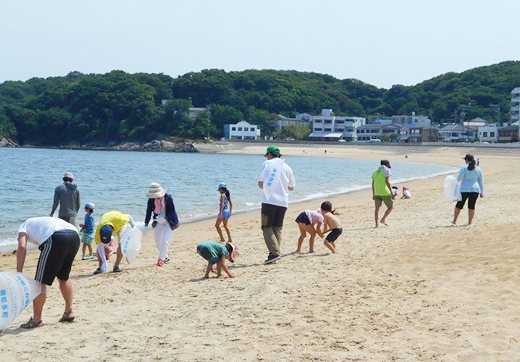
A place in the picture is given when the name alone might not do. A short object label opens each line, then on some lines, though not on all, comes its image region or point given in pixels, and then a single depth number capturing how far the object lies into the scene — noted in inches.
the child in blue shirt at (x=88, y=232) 406.1
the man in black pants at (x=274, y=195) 329.1
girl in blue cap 443.2
